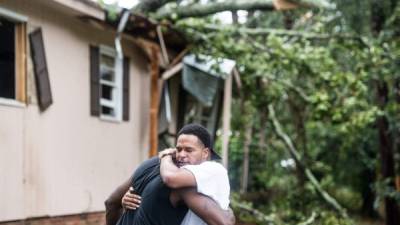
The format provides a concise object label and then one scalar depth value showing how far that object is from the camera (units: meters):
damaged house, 7.92
